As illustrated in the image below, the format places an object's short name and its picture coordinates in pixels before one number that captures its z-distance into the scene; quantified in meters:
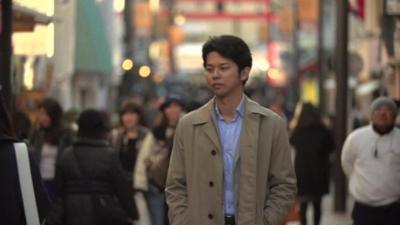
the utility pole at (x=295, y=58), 44.19
